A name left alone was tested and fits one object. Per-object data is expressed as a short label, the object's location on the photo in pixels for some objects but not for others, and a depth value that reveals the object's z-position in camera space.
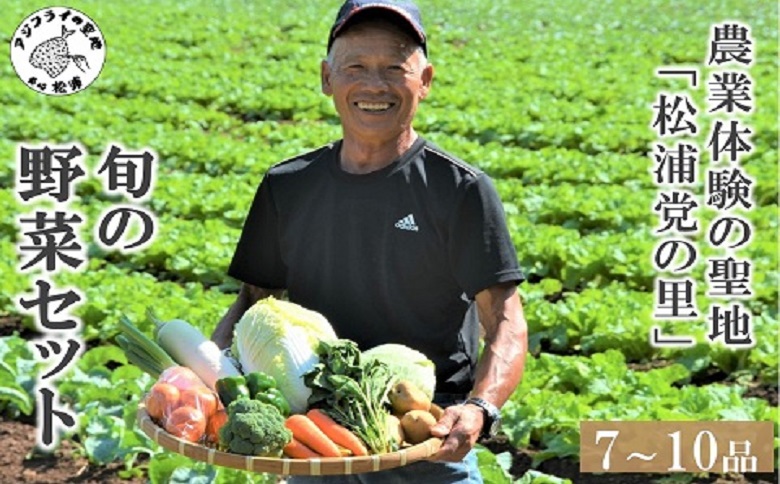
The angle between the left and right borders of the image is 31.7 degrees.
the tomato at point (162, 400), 3.35
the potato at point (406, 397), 3.37
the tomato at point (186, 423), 3.29
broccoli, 3.15
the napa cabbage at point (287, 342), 3.47
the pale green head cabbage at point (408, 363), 3.40
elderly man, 3.50
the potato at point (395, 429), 3.29
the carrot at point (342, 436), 3.22
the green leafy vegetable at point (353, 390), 3.28
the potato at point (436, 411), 3.41
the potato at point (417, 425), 3.29
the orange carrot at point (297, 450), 3.20
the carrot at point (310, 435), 3.18
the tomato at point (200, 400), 3.35
